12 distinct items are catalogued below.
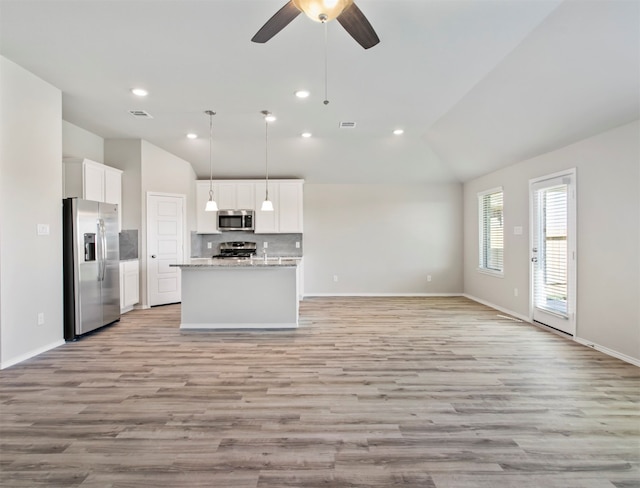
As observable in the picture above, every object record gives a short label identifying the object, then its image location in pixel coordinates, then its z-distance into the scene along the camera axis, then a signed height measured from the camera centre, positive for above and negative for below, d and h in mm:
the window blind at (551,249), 4246 -138
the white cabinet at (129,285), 5281 -744
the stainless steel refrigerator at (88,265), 3994 -323
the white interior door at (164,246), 5816 -100
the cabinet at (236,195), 6973 +960
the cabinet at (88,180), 4664 +898
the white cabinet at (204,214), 6914 +555
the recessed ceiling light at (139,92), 3797 +1757
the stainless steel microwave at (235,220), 6906 +425
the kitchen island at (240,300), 4625 -851
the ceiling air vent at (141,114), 4438 +1757
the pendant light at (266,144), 4644 +1758
